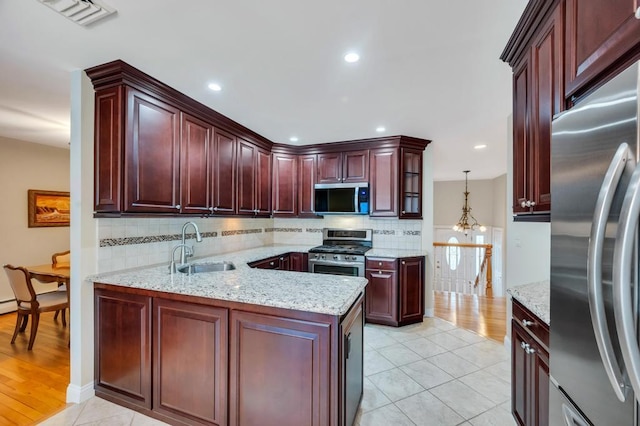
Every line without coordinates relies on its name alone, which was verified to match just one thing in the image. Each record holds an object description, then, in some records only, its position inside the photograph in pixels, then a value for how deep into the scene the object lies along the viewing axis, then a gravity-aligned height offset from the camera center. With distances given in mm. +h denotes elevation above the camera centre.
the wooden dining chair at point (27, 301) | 3133 -1028
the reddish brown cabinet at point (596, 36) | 850 +594
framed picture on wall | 4527 +42
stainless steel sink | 2983 -585
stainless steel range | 3862 -568
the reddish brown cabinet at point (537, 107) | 1298 +530
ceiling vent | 1493 +1072
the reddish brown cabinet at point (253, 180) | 3594 +421
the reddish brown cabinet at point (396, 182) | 3938 +407
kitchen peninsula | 1552 -832
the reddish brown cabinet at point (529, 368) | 1354 -822
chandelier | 8008 -250
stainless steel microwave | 4051 +189
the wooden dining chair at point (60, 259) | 3902 -663
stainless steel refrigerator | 685 -132
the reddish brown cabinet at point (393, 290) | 3713 -1033
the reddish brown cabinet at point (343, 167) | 4121 +652
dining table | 3225 -715
